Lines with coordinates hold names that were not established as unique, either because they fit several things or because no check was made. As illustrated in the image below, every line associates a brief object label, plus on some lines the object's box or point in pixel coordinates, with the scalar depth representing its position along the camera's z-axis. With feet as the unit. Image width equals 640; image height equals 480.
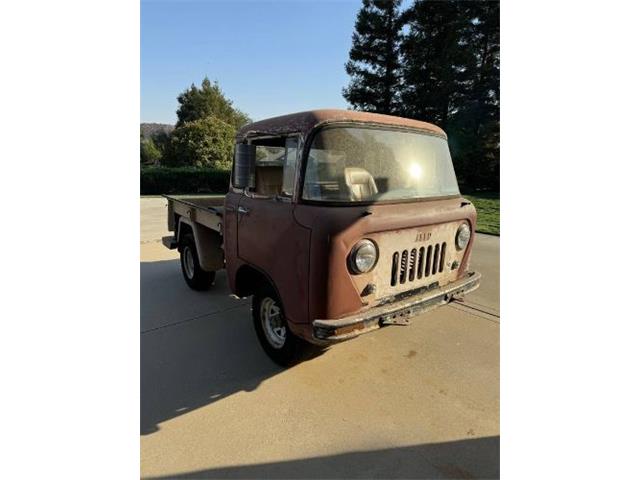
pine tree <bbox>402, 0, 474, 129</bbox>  62.18
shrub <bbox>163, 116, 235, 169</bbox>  87.66
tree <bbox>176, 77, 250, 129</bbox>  125.90
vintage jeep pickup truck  8.10
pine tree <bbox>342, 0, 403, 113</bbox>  71.51
